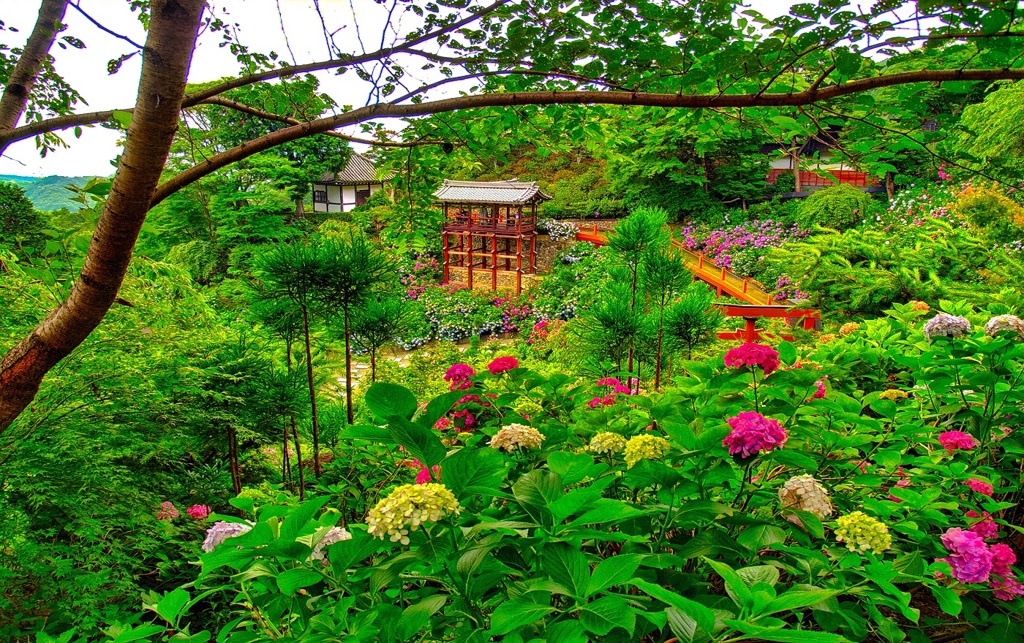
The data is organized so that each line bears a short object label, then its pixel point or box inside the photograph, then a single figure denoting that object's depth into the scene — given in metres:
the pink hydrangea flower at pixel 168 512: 1.86
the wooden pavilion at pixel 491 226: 13.00
